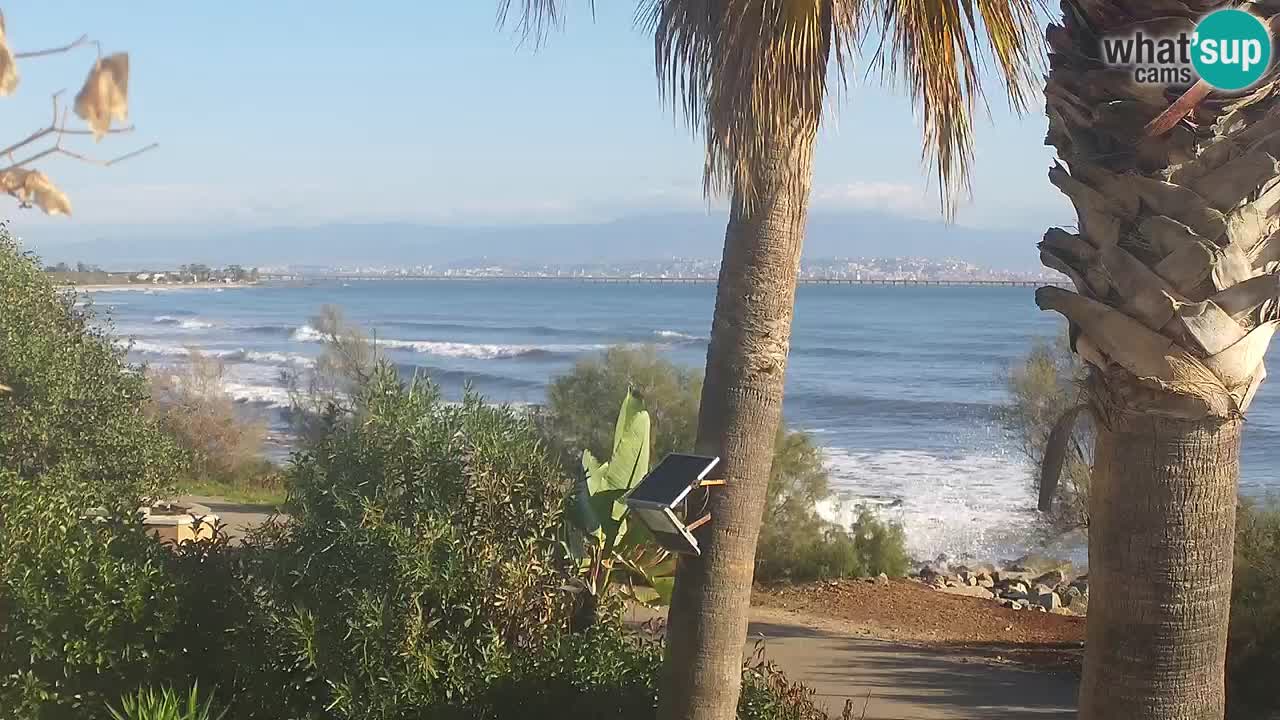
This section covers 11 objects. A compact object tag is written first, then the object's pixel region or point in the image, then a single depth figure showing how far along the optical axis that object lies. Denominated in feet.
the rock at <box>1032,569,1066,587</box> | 54.34
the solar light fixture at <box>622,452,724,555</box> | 13.74
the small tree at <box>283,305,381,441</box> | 84.89
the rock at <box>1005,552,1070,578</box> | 59.15
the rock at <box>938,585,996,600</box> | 52.49
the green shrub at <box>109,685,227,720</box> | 14.73
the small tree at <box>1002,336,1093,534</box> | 50.57
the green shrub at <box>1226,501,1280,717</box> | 29.04
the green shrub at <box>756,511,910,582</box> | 52.54
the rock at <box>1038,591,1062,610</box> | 48.85
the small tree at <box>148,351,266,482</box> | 76.59
